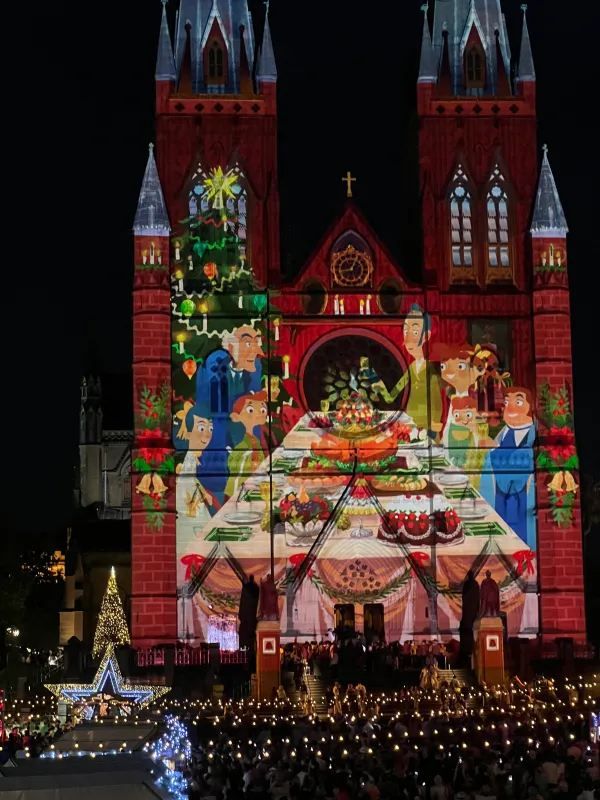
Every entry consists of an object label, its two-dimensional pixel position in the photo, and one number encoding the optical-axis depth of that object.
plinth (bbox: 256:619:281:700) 56.81
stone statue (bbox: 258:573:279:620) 57.69
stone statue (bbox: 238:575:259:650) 59.44
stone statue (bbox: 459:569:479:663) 59.97
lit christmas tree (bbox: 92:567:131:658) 60.53
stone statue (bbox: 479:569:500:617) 57.34
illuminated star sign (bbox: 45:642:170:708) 49.62
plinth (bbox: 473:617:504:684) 56.78
